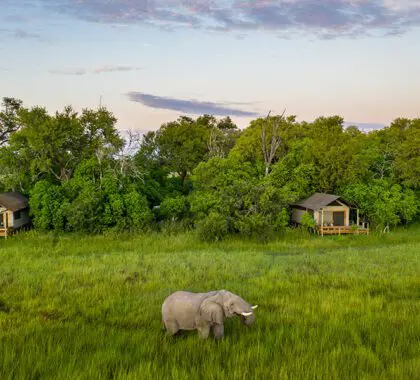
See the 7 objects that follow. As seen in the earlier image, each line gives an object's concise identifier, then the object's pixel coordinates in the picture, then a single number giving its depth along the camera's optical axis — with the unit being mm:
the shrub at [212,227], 27328
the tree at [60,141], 31859
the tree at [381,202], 33375
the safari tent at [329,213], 32062
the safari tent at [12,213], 29745
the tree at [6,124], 43406
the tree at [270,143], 37281
